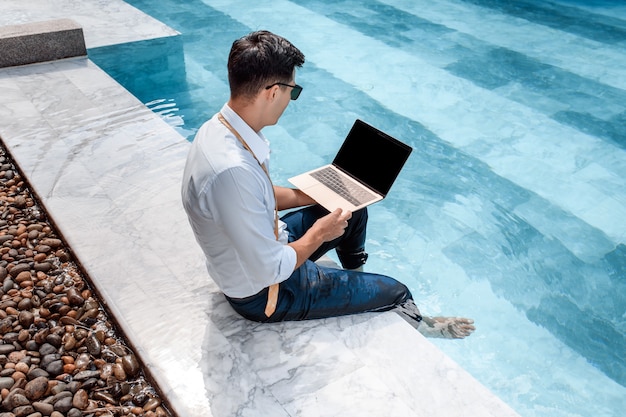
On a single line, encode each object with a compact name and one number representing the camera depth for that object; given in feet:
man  6.44
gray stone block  16.74
